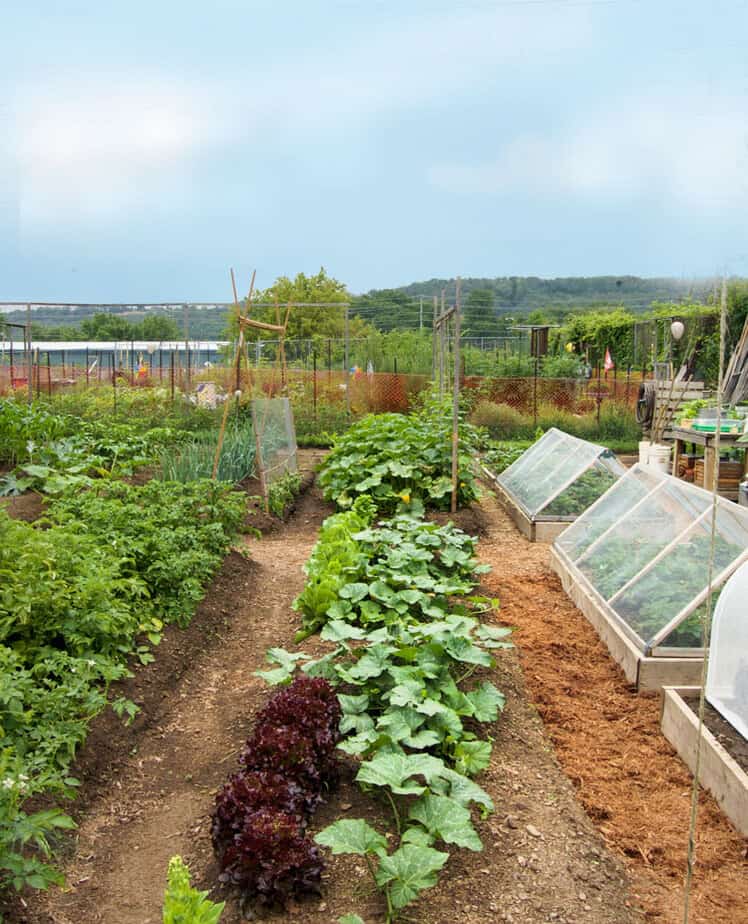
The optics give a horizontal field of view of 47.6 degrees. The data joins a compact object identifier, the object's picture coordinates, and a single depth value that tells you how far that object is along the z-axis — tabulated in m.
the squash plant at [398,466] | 8.41
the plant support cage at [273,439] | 8.50
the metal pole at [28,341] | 13.70
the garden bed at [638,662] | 4.15
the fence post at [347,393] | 14.74
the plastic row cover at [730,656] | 3.43
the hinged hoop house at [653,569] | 4.19
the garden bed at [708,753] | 3.01
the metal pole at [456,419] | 8.02
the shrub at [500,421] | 16.42
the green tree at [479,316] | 22.00
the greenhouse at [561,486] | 7.81
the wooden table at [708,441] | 8.73
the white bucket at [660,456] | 11.75
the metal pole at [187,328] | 14.26
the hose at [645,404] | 14.71
